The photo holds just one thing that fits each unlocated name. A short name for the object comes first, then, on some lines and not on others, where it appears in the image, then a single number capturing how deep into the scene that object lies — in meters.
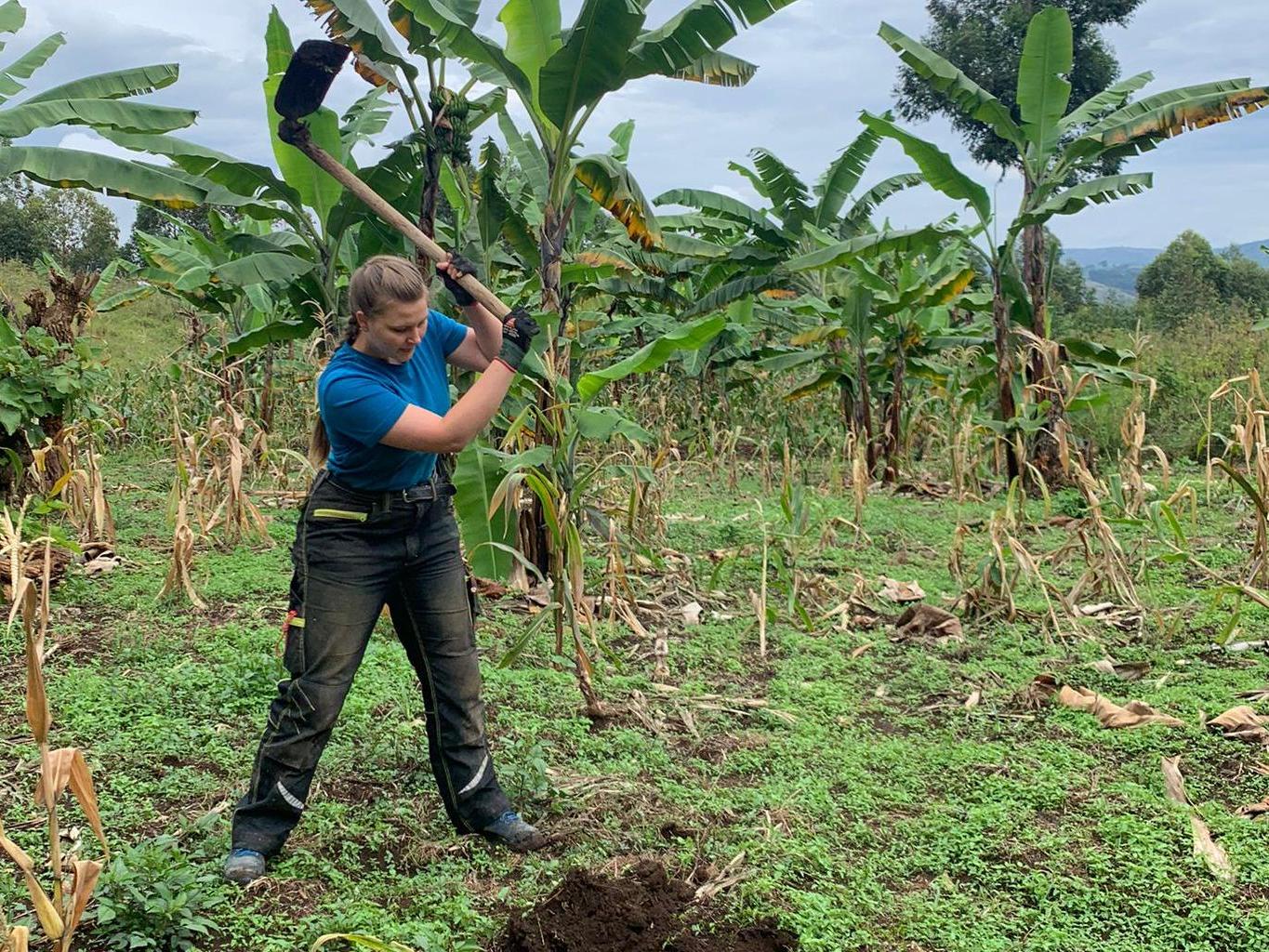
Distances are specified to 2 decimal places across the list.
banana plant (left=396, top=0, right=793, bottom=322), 5.64
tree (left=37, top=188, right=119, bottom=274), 25.06
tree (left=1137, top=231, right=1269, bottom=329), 23.48
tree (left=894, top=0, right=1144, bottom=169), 22.42
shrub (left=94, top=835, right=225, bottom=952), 2.76
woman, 3.14
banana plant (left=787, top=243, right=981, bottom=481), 10.59
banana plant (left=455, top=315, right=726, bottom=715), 4.33
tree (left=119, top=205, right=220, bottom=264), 25.44
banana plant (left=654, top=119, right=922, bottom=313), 10.53
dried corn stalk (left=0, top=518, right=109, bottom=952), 1.93
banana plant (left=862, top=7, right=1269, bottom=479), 8.66
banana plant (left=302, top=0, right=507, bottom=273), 6.01
